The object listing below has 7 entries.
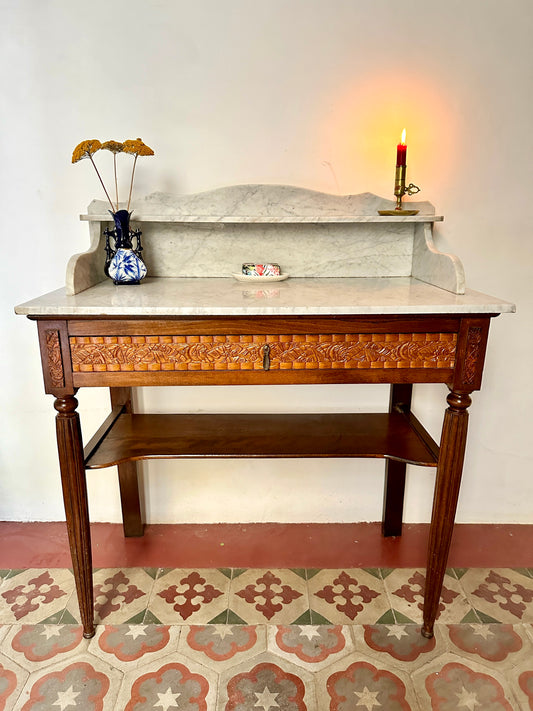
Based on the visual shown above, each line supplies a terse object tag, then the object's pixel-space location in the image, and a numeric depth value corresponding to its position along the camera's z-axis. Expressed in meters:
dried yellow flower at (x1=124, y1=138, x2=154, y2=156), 1.52
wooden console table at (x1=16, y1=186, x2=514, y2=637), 1.31
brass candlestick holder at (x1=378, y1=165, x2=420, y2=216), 1.68
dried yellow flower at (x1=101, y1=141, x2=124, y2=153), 1.52
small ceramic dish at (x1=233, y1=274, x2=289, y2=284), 1.69
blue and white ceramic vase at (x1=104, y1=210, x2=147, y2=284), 1.59
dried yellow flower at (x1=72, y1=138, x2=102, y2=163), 1.49
